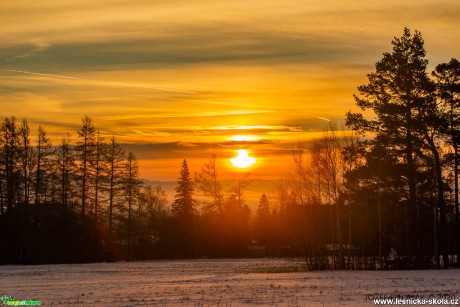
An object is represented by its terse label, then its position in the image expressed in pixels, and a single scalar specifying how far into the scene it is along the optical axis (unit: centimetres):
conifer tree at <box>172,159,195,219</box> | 9169
